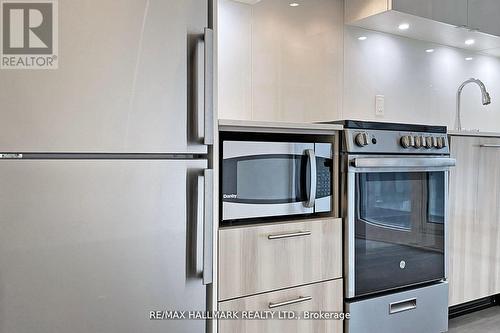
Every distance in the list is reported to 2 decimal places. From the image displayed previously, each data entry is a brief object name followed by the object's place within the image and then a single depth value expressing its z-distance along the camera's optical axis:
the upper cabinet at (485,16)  2.58
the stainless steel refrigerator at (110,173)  1.18
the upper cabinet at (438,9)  2.28
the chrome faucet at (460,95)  2.88
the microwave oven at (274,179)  1.54
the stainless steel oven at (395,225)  1.81
